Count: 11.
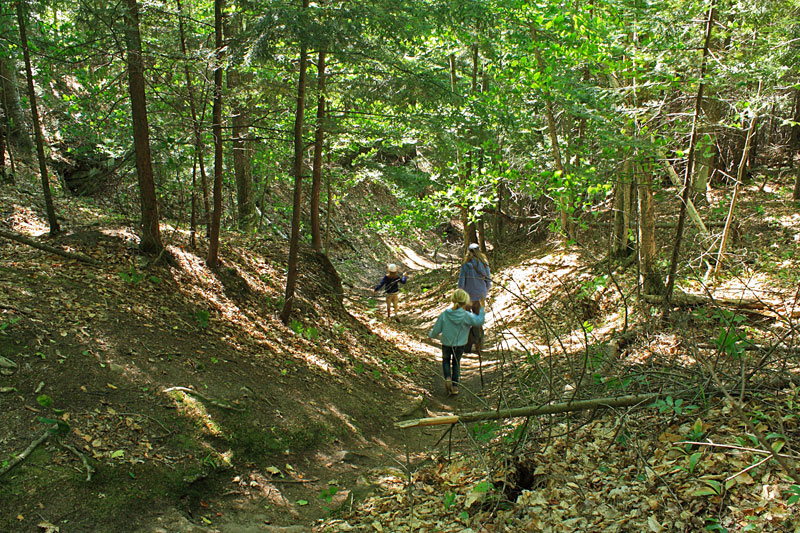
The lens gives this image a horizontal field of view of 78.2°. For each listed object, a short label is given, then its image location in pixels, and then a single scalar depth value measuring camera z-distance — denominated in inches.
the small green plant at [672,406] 154.8
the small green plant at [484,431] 189.2
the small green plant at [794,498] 109.5
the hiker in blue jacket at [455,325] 331.0
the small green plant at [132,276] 303.4
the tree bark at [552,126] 480.6
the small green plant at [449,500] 173.2
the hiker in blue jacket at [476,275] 414.9
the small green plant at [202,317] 305.7
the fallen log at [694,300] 302.8
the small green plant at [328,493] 210.7
